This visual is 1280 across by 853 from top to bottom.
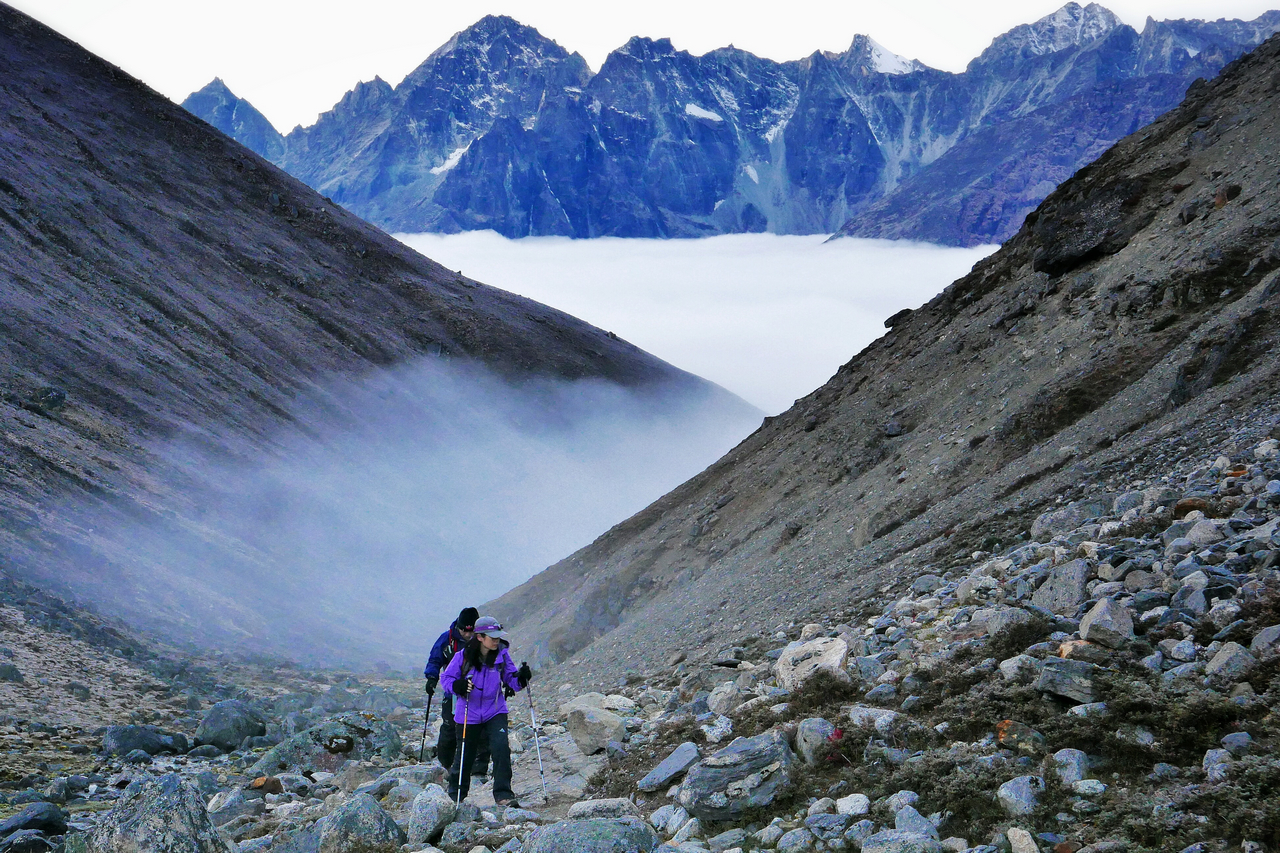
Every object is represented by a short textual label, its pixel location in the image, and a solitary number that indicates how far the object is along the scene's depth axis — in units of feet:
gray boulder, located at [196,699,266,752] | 46.93
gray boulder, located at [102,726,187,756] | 43.70
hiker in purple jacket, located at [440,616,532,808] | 31.68
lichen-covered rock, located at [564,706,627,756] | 36.32
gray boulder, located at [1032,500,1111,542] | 38.35
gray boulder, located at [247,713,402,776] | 41.42
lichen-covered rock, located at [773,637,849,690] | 29.73
